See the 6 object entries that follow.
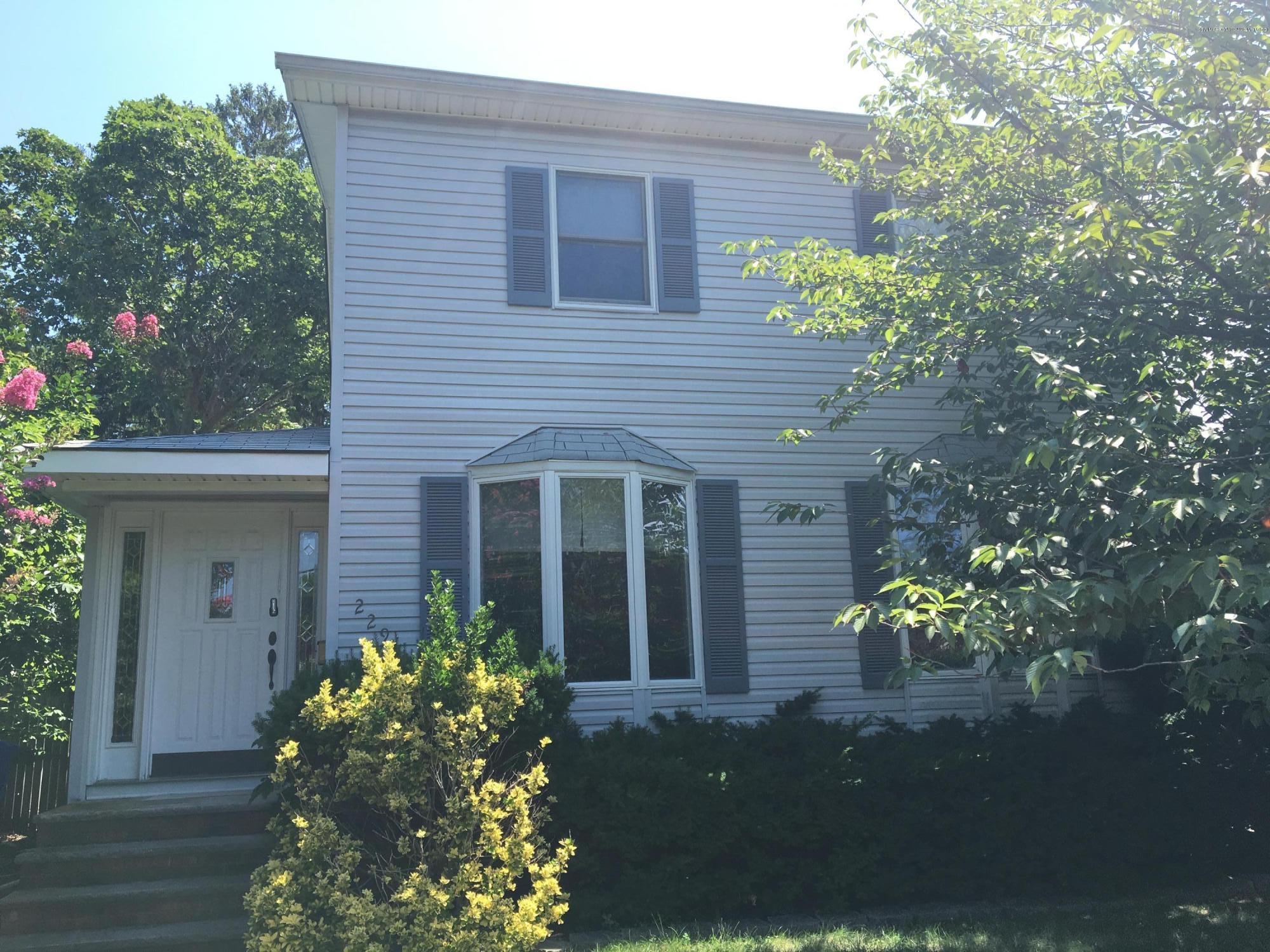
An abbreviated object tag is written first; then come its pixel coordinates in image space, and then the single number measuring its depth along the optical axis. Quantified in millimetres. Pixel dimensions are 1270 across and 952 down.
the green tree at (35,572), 10055
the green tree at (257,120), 26094
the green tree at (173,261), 19266
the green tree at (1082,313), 4711
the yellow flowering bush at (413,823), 5266
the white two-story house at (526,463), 7930
